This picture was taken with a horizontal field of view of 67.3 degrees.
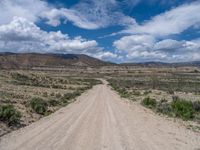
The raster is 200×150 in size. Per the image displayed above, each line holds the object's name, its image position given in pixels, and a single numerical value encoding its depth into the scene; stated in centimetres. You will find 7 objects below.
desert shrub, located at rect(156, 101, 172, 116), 1203
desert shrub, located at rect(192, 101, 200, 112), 1335
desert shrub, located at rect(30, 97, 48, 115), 1122
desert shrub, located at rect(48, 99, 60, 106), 1452
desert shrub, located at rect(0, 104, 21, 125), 817
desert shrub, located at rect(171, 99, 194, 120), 1100
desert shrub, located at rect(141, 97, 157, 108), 1498
